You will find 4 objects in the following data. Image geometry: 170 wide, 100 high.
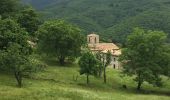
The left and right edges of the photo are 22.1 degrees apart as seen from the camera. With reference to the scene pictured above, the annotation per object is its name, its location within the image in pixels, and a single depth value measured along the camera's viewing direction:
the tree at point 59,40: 101.03
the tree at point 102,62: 90.55
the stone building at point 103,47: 130.00
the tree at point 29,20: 101.69
